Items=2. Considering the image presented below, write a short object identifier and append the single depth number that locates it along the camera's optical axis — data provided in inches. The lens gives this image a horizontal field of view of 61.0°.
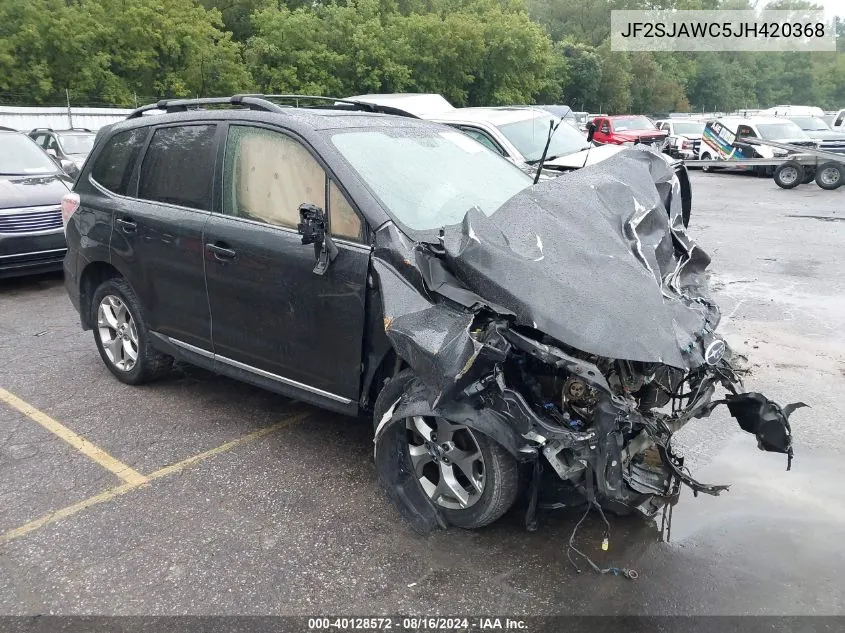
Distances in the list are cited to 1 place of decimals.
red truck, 922.6
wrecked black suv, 115.6
